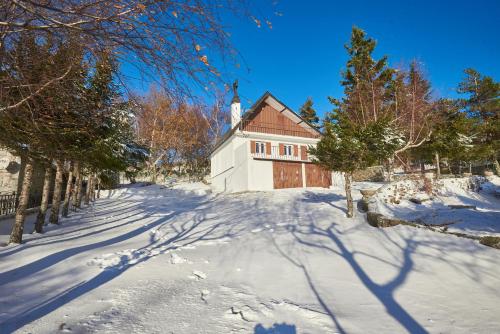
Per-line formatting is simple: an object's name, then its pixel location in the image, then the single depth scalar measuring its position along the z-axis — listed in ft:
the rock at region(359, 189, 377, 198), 40.91
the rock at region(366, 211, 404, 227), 27.61
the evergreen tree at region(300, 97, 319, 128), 143.54
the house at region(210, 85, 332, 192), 74.43
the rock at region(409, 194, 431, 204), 44.97
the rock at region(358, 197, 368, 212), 37.03
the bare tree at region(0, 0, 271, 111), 7.01
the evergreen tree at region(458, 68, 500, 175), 84.85
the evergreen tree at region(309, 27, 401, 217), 35.01
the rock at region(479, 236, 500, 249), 20.01
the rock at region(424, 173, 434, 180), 53.84
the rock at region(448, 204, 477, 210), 38.28
